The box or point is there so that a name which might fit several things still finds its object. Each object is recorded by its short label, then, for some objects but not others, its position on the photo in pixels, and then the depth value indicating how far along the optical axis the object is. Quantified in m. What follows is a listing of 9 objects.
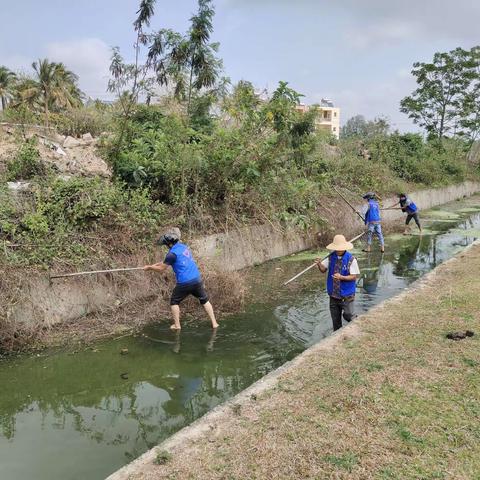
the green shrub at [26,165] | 8.74
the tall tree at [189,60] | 12.63
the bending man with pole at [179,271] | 7.12
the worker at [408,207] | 16.25
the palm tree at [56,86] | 23.50
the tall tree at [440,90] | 30.48
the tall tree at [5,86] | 31.71
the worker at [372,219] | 13.45
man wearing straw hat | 6.50
